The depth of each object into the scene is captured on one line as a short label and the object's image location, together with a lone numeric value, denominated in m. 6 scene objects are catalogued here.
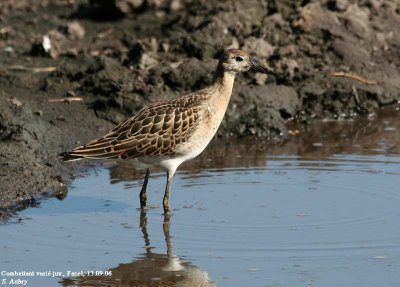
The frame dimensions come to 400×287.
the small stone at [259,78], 13.43
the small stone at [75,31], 14.98
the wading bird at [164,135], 9.95
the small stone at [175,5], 15.45
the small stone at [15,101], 12.01
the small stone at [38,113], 12.44
